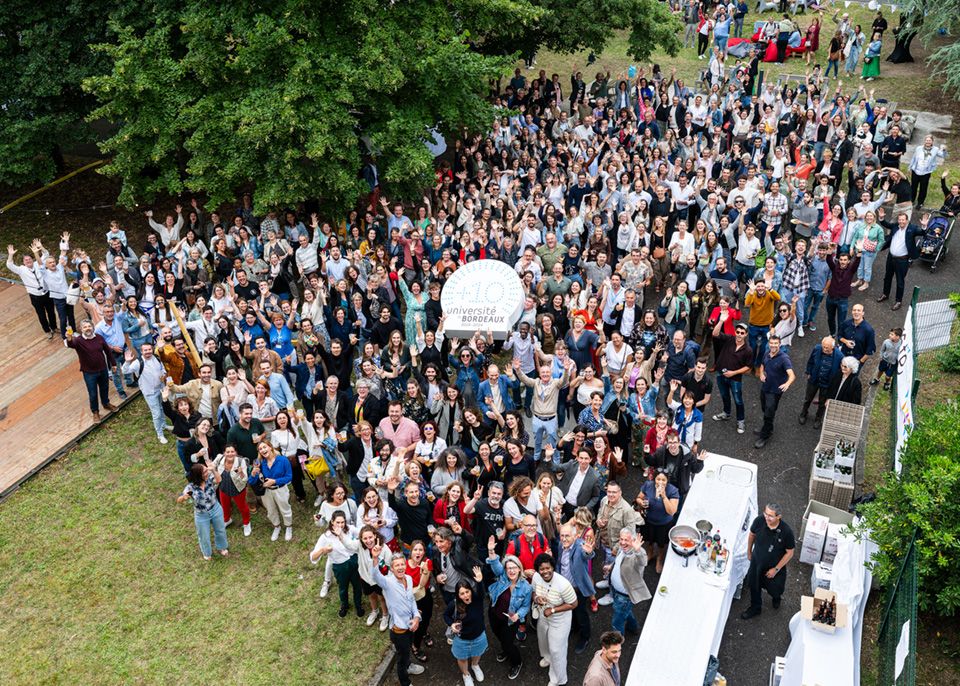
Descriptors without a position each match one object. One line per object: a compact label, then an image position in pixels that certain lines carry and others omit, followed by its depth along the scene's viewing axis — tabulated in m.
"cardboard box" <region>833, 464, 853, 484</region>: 10.77
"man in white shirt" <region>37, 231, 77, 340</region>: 15.56
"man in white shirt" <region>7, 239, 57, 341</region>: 15.57
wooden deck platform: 13.70
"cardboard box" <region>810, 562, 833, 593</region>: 9.34
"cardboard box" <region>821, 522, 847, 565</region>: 9.98
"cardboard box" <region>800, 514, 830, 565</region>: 10.17
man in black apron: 9.27
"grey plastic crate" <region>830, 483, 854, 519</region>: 10.73
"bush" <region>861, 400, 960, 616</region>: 8.20
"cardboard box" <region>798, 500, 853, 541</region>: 10.32
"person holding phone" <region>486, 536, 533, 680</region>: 8.66
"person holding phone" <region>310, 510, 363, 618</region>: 9.48
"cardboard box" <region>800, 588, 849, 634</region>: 8.38
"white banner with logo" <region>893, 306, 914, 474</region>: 10.90
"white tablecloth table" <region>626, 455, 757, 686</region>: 8.35
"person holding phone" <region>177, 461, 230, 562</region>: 10.55
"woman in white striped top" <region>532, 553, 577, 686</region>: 8.56
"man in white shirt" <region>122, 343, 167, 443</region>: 12.62
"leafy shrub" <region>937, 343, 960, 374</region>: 13.26
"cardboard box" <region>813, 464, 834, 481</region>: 10.86
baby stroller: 15.59
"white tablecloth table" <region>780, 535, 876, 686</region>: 8.05
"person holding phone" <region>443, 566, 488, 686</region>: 8.55
